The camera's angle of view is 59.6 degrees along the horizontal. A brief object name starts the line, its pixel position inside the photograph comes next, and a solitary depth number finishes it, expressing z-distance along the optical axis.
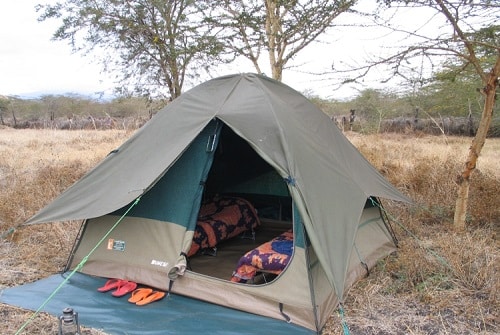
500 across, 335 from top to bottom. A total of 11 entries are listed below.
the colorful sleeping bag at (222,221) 3.95
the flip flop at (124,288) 3.08
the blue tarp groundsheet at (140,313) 2.63
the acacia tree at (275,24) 6.57
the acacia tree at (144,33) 8.87
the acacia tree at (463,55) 3.79
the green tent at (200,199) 2.85
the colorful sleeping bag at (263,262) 3.14
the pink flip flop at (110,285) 3.15
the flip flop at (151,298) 2.96
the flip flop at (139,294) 3.01
